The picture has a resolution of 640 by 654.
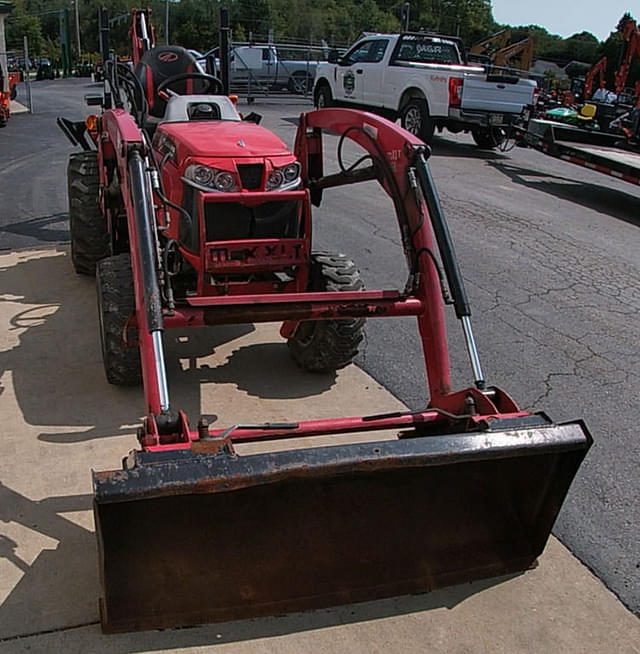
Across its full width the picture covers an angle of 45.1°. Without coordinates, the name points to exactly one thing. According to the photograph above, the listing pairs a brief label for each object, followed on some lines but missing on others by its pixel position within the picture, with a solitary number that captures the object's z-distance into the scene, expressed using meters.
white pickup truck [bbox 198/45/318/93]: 26.70
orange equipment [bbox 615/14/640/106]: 18.77
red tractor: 2.63
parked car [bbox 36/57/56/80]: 38.22
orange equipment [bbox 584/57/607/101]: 24.20
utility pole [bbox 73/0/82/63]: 55.87
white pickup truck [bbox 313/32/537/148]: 12.80
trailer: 10.23
